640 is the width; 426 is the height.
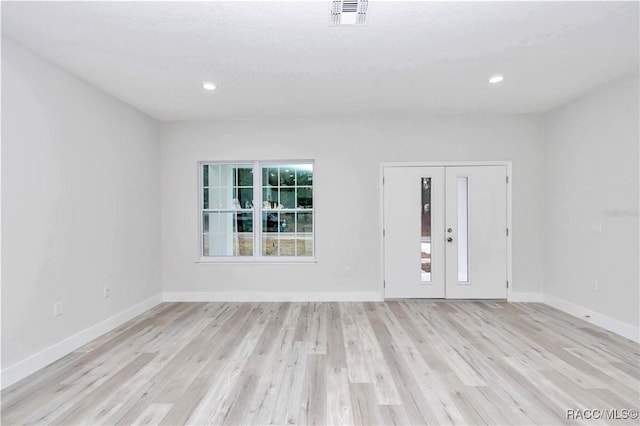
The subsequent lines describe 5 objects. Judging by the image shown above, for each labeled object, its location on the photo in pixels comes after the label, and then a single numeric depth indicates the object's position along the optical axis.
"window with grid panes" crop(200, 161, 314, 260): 4.54
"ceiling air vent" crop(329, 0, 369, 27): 1.96
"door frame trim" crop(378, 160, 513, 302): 4.30
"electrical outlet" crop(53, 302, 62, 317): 2.68
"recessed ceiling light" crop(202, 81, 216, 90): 3.15
